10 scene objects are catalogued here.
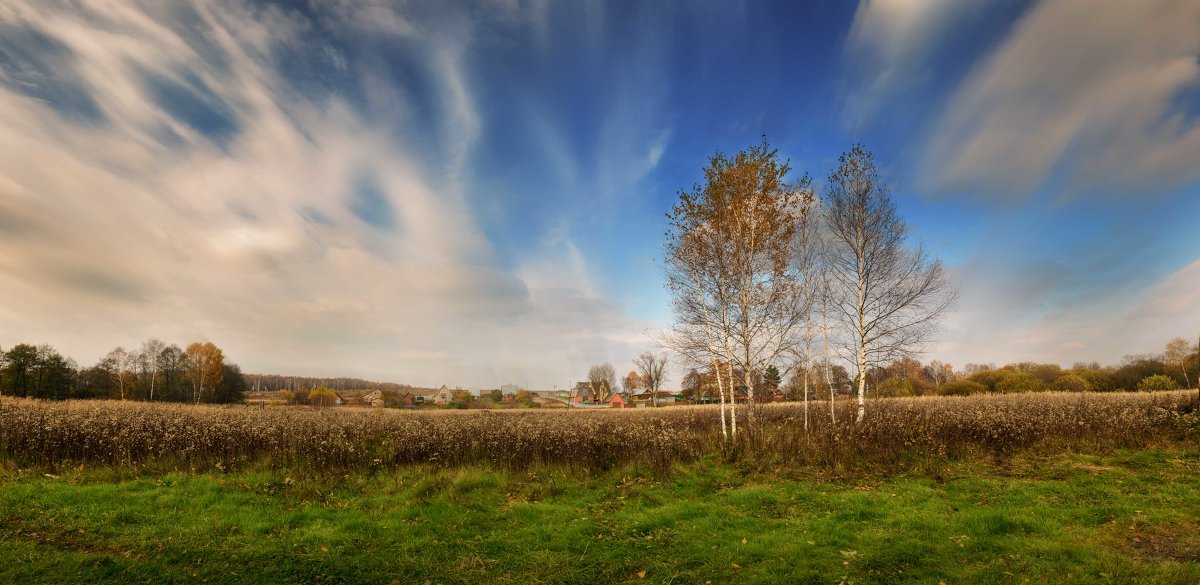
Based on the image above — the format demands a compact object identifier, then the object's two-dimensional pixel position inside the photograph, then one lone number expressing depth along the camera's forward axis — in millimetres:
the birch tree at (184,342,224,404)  72500
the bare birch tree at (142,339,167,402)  72012
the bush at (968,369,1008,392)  47684
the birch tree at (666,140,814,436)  16984
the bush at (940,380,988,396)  45812
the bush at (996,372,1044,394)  44062
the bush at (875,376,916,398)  39500
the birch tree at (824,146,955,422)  17781
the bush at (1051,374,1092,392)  45906
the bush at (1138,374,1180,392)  36194
